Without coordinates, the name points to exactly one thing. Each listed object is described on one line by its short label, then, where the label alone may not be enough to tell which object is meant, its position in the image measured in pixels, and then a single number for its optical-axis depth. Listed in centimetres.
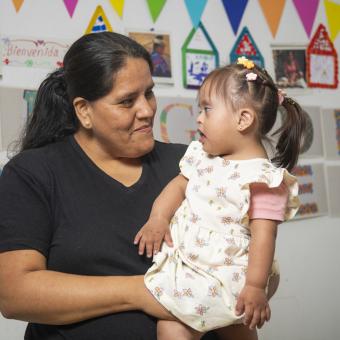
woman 119
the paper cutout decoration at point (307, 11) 280
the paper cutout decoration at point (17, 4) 204
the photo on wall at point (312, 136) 282
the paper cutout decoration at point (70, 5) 215
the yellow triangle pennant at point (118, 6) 226
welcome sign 202
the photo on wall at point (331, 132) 289
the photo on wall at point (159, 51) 236
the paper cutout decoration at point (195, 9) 248
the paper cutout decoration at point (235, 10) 259
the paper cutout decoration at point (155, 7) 237
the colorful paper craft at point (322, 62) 284
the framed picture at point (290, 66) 274
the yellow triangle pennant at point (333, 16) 289
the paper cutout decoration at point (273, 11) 270
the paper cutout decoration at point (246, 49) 261
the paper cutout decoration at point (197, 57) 247
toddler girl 116
